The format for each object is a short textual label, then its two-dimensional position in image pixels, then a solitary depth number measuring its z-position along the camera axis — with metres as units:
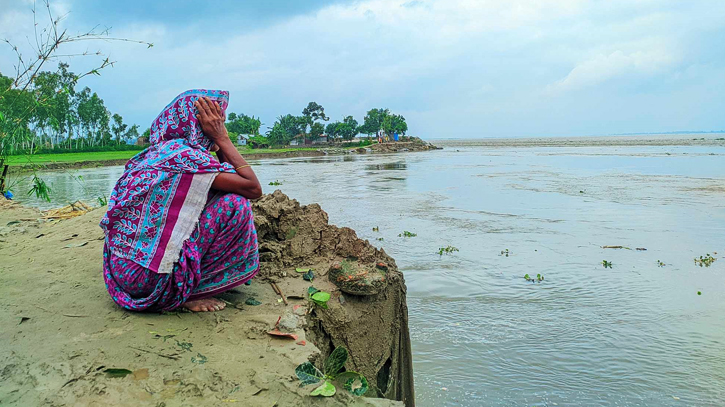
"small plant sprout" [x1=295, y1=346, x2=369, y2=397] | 2.02
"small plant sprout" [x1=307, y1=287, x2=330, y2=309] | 2.76
